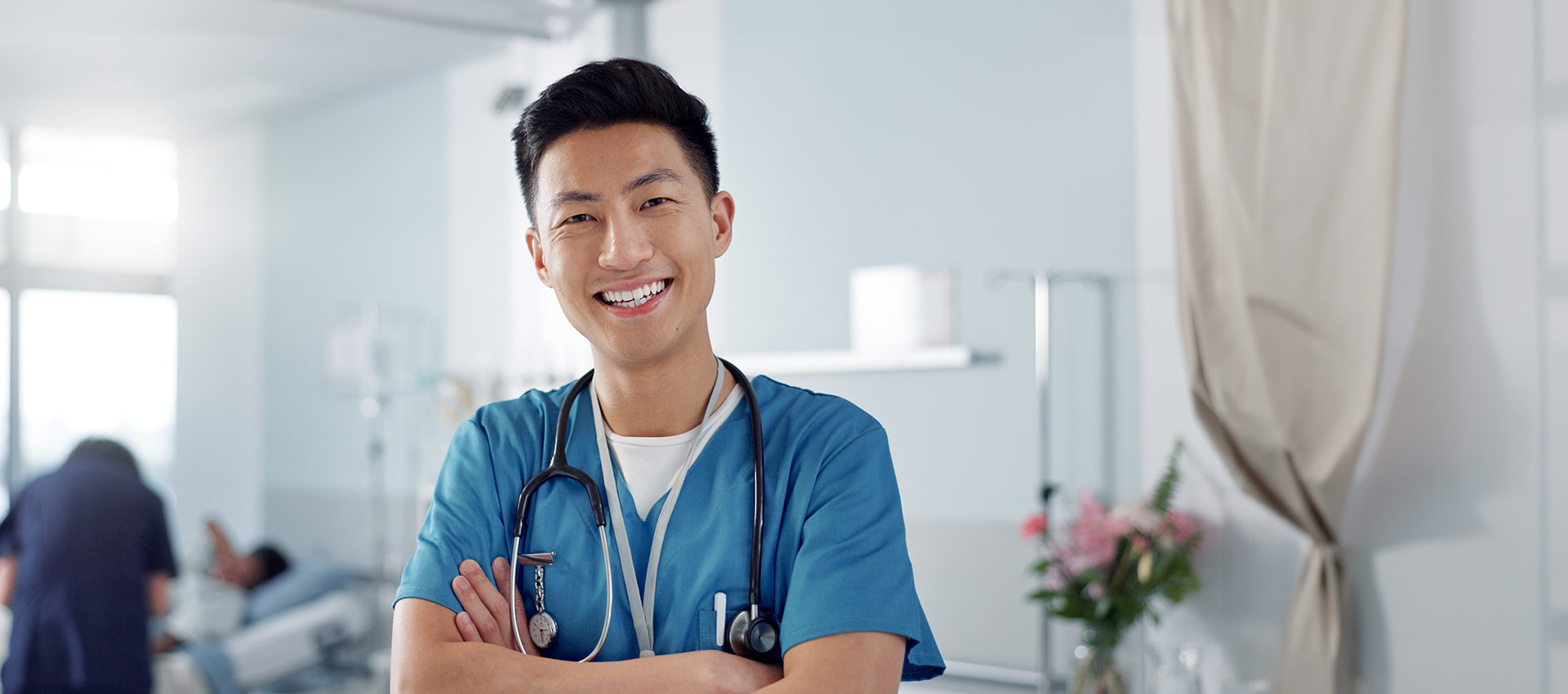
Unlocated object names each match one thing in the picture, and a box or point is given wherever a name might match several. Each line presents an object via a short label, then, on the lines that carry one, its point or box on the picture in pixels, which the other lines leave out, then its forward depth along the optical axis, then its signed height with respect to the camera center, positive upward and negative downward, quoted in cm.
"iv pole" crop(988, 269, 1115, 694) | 258 +3
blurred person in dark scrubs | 298 -59
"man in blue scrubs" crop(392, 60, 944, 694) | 102 -14
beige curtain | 210 +21
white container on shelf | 285 +13
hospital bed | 349 -97
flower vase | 234 -65
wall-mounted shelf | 278 -1
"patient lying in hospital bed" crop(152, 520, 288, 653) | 381 -83
